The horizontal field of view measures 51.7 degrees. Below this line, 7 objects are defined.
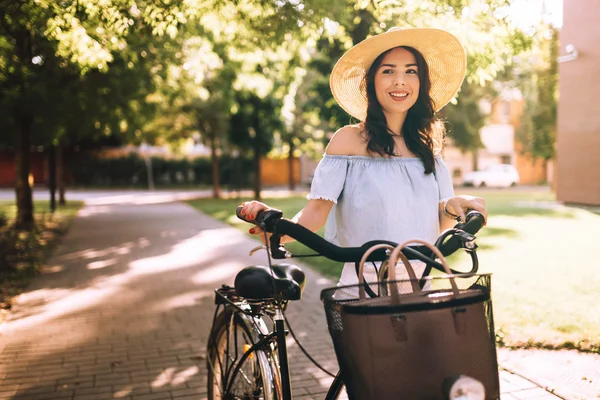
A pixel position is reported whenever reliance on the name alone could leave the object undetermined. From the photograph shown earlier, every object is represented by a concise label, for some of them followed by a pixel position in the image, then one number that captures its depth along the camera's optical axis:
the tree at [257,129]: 24.11
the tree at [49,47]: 5.59
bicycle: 2.10
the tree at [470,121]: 37.06
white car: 39.56
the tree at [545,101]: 27.20
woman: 2.39
